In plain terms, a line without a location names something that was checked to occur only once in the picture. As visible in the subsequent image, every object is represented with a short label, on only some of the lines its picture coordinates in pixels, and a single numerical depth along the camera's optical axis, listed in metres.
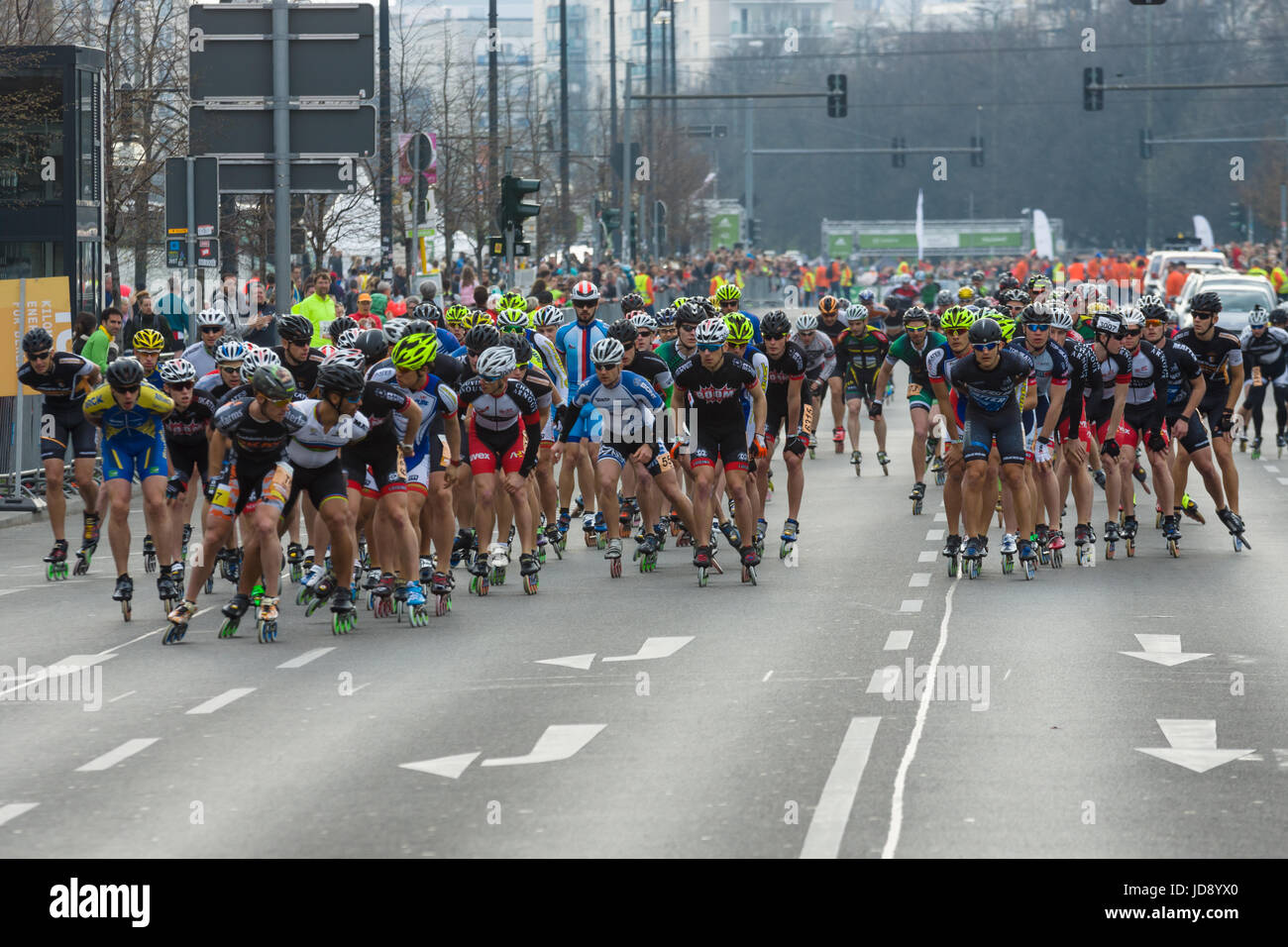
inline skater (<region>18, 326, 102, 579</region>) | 16.62
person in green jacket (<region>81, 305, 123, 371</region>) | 22.48
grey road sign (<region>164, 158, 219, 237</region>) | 22.48
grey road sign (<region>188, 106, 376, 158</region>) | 21.42
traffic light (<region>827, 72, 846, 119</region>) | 50.16
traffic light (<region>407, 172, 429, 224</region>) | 27.94
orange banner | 21.58
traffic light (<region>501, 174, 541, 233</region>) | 29.00
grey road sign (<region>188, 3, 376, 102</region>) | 21.14
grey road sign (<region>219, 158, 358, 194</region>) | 21.58
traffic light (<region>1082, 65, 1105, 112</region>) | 47.38
